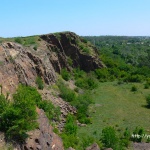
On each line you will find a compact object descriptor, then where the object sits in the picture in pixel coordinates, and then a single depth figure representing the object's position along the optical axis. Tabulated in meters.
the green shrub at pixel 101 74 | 58.53
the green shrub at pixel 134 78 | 59.00
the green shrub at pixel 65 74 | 49.27
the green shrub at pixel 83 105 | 34.52
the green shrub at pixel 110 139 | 26.20
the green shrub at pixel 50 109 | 29.53
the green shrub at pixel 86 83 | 50.38
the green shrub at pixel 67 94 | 38.90
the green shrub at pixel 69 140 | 23.85
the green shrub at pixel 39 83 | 36.29
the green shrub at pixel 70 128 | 28.35
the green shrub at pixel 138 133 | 29.78
